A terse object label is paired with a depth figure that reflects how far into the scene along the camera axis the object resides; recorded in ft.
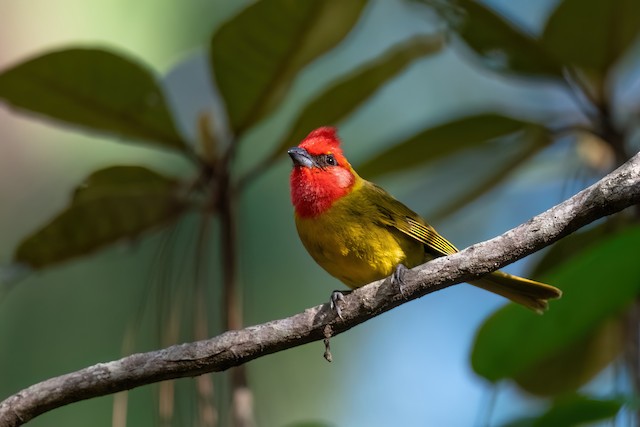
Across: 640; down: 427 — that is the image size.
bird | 16.99
